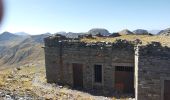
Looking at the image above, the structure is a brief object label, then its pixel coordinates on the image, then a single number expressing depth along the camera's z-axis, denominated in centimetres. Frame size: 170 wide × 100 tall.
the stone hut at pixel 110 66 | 773
